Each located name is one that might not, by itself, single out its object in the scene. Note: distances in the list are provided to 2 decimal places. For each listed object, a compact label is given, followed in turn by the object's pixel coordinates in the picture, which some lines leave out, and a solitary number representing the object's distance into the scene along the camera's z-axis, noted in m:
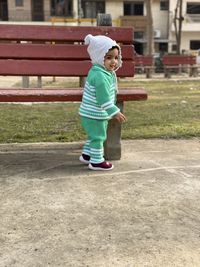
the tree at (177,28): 27.31
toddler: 2.92
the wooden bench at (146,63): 17.87
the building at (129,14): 33.12
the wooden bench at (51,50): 3.52
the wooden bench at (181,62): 18.38
